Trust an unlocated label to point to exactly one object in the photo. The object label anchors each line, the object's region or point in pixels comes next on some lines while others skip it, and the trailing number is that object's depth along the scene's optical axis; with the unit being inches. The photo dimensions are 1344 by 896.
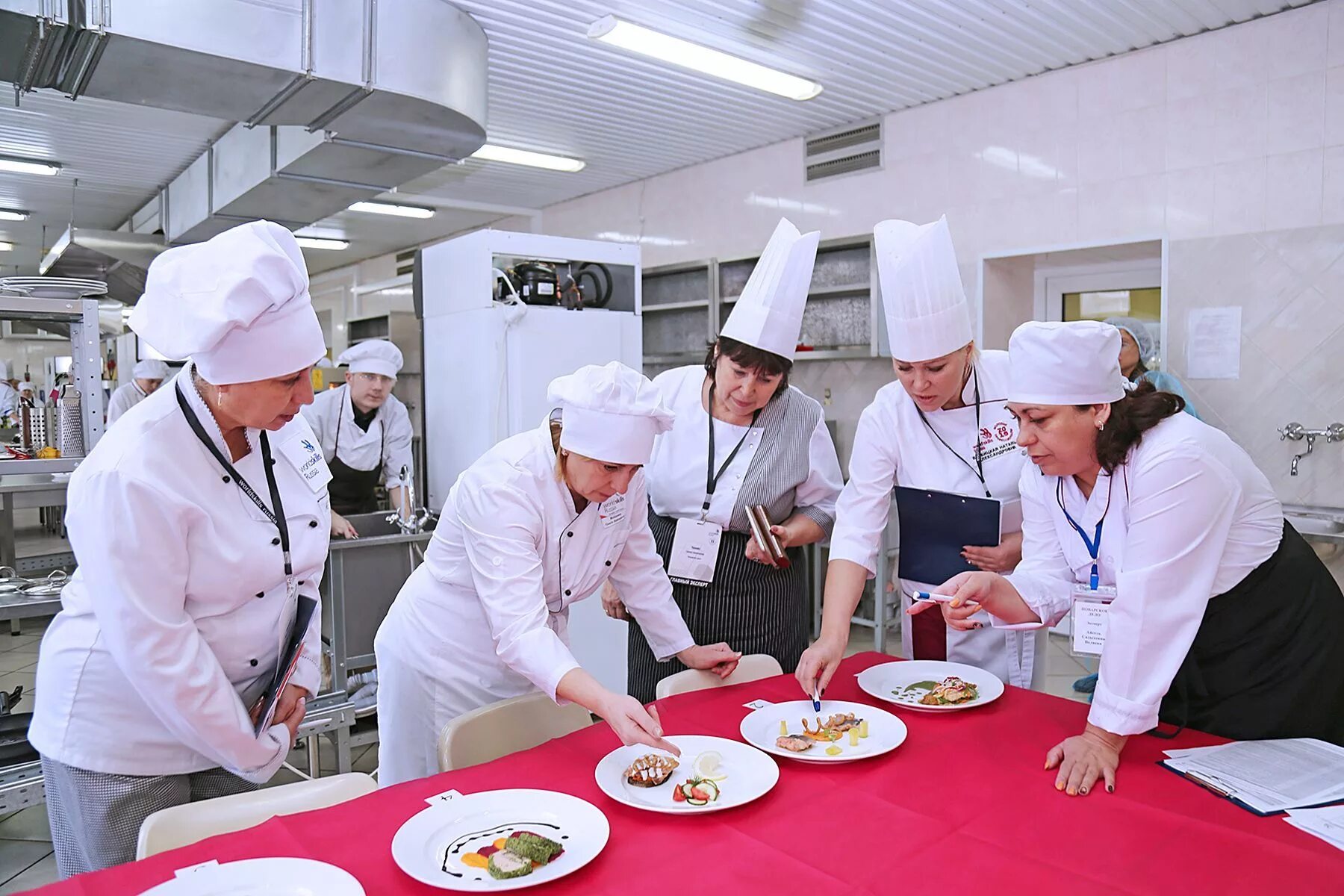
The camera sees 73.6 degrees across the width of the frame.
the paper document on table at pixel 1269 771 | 55.0
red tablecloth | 46.9
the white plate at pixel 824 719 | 62.1
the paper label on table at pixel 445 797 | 55.5
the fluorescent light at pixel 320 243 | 378.6
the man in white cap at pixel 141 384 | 288.7
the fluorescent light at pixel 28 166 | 250.2
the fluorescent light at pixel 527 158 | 244.2
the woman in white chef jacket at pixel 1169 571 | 60.9
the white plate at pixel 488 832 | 46.8
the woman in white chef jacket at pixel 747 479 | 94.0
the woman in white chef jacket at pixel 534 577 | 68.4
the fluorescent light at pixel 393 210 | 306.4
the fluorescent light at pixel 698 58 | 158.7
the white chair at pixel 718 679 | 82.7
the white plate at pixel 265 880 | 45.2
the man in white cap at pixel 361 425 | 183.2
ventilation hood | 129.0
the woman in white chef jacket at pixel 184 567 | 56.5
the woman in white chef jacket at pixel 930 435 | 83.8
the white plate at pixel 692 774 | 54.4
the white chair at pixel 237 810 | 54.3
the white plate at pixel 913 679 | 74.0
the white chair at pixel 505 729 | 69.2
